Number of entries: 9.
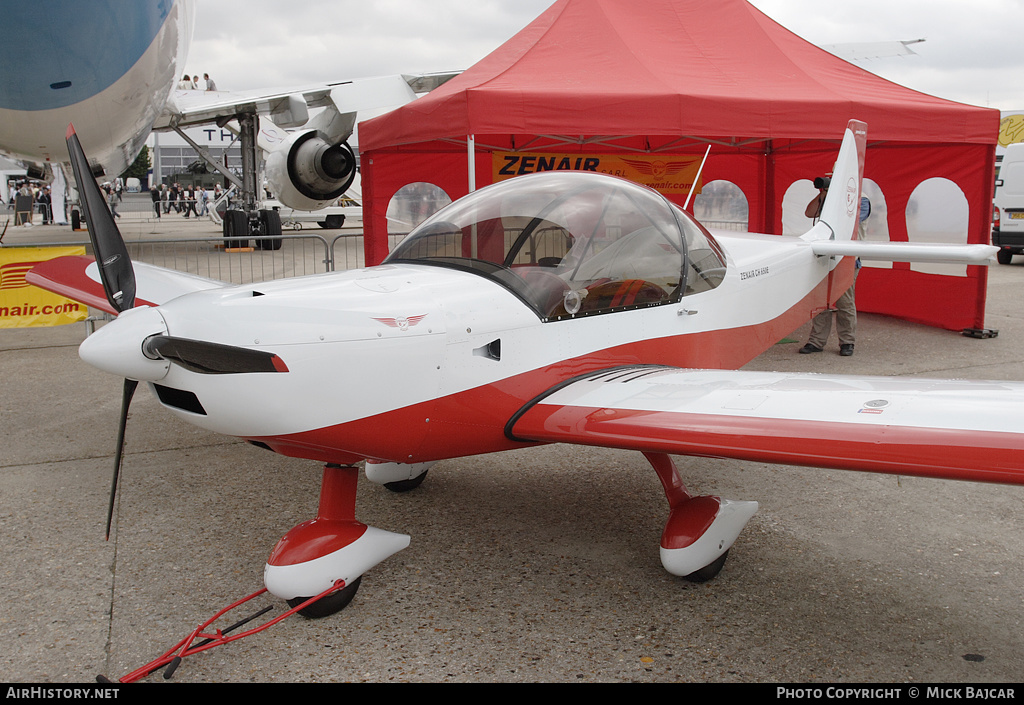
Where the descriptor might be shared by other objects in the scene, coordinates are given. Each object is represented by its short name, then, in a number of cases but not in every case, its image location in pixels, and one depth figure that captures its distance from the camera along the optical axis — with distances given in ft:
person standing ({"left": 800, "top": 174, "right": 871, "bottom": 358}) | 23.12
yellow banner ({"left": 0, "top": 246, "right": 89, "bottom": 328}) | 22.06
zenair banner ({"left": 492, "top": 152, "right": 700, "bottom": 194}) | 27.32
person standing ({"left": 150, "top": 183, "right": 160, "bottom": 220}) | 126.26
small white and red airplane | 7.53
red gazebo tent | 20.76
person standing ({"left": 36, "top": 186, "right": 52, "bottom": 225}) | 92.02
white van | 46.16
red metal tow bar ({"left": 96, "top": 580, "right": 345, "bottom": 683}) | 7.55
